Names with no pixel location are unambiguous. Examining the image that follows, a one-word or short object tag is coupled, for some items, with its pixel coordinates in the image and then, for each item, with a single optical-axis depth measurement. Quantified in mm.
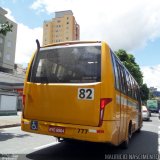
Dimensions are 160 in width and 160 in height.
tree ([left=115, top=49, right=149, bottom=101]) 28102
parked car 16064
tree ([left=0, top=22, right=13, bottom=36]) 8388
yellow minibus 3826
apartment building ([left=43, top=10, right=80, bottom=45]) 66550
